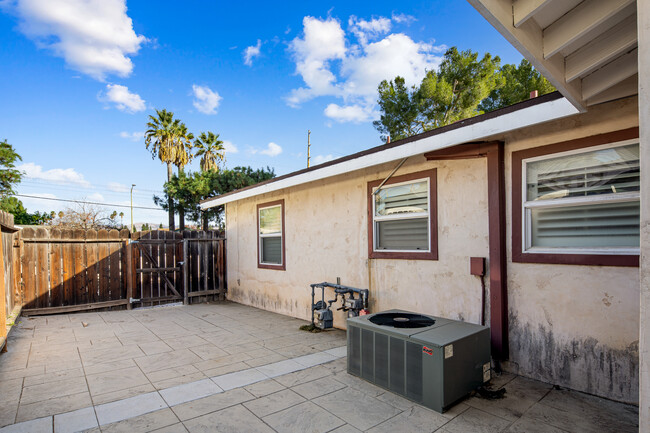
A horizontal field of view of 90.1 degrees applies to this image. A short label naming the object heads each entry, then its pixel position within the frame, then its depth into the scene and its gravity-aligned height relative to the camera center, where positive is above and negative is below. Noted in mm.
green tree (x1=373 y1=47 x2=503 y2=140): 11156 +4244
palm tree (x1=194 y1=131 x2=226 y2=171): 21516 +4372
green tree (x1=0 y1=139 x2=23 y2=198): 15038 +2208
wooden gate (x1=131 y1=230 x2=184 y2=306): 7355 -1210
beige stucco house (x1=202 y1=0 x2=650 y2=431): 1925 -16
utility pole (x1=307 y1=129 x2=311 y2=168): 20312 +4385
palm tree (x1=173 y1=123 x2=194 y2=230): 20219 +4382
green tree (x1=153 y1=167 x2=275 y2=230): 16047 +1595
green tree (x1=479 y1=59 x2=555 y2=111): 10352 +4121
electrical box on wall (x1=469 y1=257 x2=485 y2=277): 3369 -578
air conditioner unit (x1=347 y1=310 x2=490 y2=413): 2535 -1240
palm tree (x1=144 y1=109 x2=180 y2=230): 19703 +4816
